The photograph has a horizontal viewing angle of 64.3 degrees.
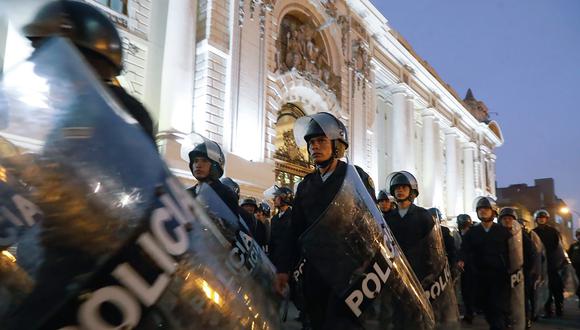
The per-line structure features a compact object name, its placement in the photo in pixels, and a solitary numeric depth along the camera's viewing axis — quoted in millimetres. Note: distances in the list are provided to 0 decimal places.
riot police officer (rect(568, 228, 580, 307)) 8703
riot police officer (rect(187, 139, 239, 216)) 3520
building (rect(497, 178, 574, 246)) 55309
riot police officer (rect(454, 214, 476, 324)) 7004
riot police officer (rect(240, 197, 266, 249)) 7068
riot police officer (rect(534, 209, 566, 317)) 8367
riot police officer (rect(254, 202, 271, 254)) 7539
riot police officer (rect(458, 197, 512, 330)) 4953
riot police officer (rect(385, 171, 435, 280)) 3791
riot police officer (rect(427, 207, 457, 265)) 5900
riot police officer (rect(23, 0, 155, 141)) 1198
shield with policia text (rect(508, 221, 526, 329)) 4867
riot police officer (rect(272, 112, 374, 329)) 2707
